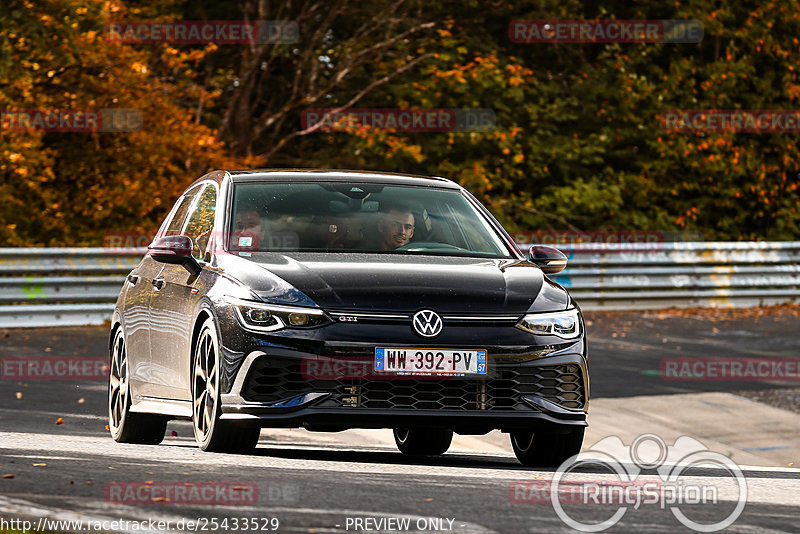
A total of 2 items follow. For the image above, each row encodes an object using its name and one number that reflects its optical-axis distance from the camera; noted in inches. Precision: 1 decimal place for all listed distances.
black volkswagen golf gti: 602.5
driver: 687.7
